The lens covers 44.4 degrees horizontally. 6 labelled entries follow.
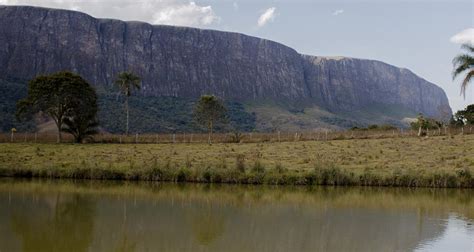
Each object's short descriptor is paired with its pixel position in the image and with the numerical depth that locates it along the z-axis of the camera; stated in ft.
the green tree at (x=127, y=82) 241.63
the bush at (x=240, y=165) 117.62
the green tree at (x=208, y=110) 257.55
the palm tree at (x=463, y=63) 165.27
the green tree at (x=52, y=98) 207.72
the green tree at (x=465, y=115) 255.62
